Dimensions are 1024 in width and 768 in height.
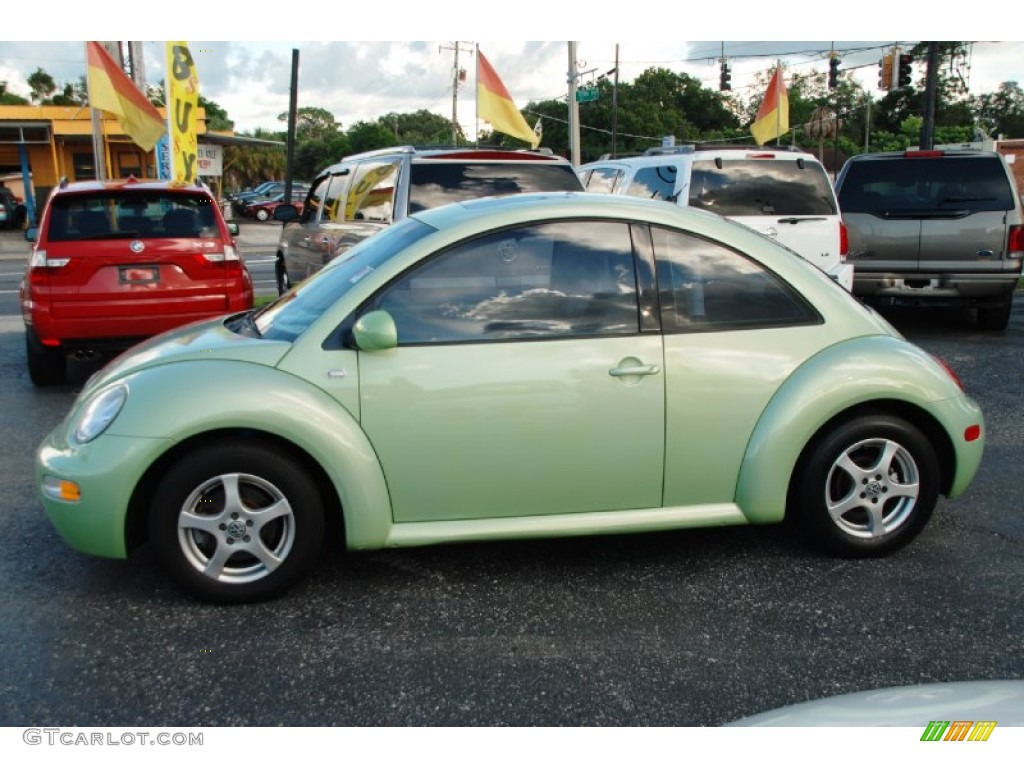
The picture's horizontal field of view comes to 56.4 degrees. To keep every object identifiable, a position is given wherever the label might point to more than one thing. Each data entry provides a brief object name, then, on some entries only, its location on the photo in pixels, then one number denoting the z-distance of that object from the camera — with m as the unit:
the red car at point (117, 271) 7.49
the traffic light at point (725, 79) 32.41
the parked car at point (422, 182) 7.94
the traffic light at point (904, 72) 22.41
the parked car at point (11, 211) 32.41
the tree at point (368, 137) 74.88
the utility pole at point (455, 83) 56.22
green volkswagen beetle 3.66
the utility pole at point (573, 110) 22.04
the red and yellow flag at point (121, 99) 12.74
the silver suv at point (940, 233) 9.84
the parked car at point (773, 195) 9.02
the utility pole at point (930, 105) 19.84
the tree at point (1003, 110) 77.50
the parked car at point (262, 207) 39.75
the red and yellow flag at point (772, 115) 18.16
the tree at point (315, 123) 105.45
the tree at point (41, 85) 62.31
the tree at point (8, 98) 58.49
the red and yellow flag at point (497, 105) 13.62
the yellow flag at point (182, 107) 12.94
